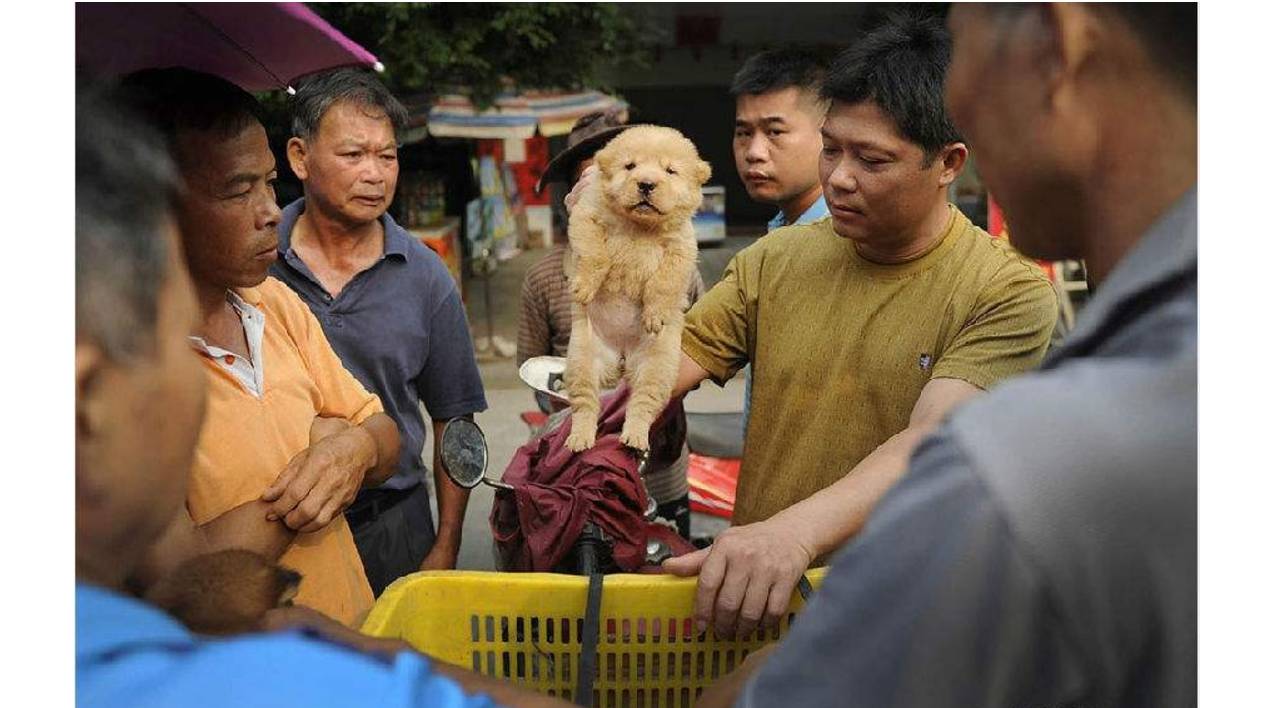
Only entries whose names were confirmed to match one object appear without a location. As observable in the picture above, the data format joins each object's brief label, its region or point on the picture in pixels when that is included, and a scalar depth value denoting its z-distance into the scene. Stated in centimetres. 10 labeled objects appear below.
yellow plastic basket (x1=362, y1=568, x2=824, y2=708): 143
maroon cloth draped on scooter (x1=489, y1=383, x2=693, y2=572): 160
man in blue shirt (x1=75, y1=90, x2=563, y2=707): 71
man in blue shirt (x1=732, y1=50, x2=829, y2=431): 211
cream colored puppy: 151
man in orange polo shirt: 126
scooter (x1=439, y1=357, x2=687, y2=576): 157
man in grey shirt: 68
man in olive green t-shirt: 157
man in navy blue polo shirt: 215
